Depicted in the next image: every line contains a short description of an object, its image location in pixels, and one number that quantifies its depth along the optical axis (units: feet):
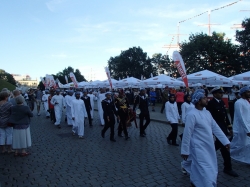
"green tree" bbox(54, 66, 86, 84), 294.66
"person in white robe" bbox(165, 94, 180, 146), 26.68
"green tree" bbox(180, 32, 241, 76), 122.52
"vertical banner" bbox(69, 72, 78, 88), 66.16
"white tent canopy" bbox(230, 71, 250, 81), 42.54
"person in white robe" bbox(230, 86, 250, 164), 18.62
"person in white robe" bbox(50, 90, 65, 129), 41.88
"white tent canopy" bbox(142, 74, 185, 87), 64.95
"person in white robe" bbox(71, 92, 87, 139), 32.30
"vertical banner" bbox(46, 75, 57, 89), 71.99
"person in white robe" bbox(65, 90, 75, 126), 43.04
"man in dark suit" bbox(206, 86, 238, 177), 17.04
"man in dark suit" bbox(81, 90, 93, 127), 42.29
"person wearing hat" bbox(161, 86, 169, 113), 57.61
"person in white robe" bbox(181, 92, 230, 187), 12.05
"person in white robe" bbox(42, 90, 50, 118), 57.26
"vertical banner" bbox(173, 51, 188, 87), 40.60
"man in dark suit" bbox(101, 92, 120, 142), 30.43
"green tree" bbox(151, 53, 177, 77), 190.39
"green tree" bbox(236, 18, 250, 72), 113.45
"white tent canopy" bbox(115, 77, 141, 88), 79.71
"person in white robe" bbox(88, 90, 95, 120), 48.42
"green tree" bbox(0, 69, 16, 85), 365.85
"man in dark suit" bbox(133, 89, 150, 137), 31.83
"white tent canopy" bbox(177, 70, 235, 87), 52.65
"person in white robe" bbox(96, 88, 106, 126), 43.30
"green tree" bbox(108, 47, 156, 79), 205.98
